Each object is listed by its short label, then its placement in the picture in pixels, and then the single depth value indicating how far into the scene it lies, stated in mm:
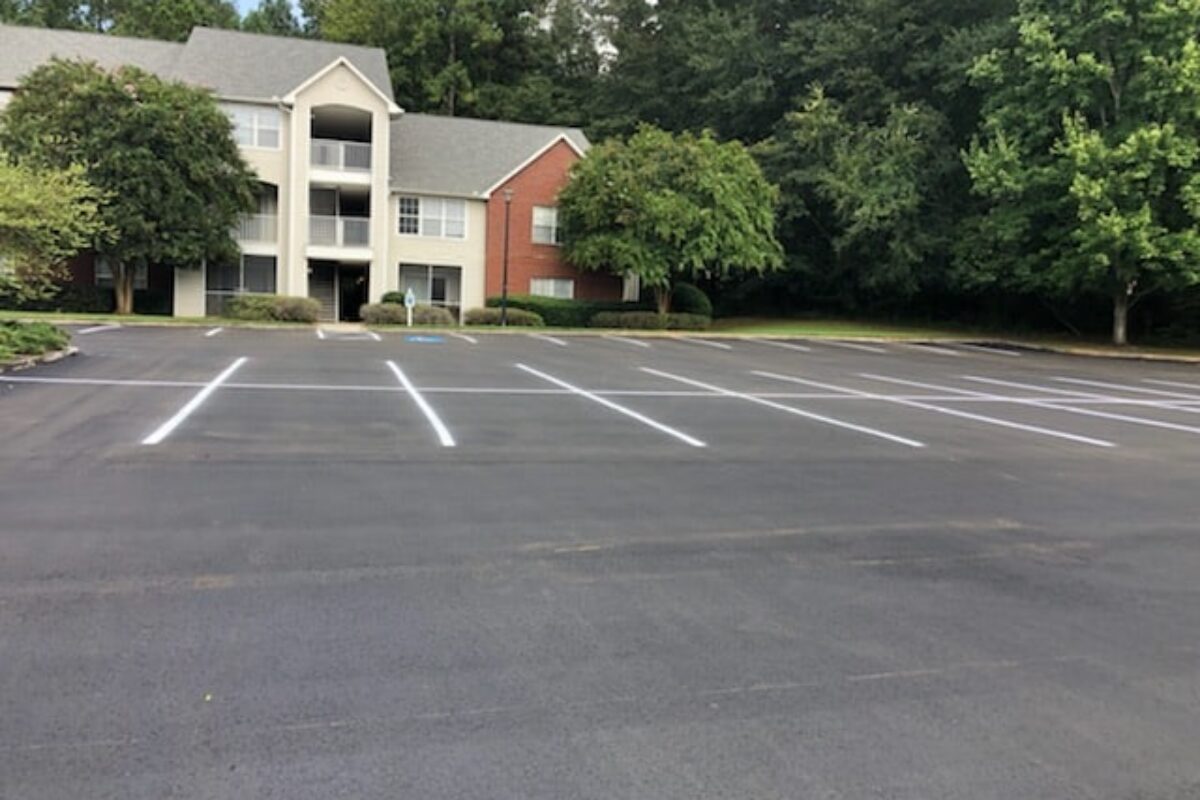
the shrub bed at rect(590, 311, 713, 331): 34906
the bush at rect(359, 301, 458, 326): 31844
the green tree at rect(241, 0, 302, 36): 60562
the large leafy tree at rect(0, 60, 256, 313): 29156
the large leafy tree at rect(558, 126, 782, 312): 33875
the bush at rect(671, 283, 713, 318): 39562
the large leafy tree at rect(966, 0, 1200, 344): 28359
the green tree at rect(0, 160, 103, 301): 15227
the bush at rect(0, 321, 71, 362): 14688
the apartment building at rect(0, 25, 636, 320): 33844
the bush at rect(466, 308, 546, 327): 33875
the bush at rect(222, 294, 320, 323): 30922
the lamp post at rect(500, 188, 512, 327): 34309
